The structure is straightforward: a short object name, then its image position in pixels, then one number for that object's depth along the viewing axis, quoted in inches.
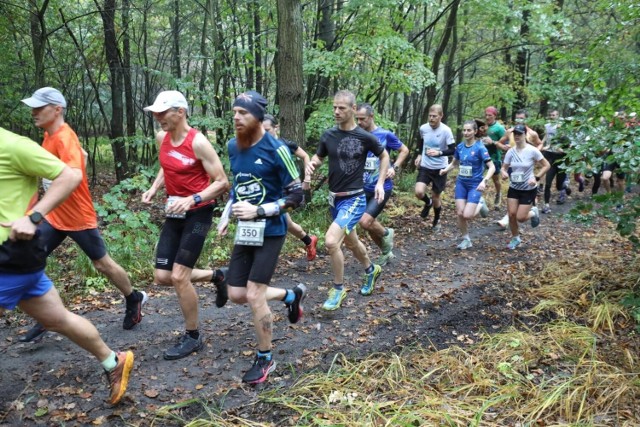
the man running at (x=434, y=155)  358.3
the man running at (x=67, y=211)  161.2
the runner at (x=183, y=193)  157.1
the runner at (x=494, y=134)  413.4
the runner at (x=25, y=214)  111.1
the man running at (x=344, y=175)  211.2
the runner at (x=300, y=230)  274.4
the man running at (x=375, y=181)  258.2
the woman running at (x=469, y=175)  319.3
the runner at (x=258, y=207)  149.2
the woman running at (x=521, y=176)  312.5
